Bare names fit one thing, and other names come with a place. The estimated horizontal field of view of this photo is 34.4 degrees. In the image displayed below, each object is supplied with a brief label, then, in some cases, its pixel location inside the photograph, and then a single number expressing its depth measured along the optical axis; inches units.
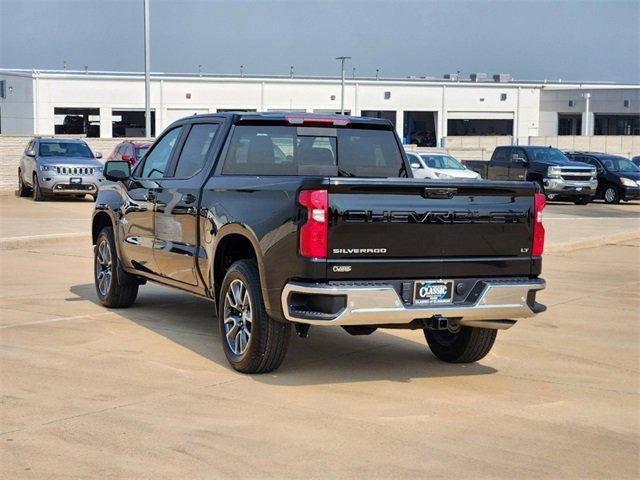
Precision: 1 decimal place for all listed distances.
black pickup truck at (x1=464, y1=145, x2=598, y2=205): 1333.7
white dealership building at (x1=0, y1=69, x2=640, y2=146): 2603.3
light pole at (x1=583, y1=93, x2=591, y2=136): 3025.1
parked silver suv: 1139.3
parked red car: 1148.9
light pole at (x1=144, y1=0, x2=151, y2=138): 1520.7
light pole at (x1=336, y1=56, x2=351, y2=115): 2560.8
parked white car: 1344.7
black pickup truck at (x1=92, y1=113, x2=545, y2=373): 282.7
